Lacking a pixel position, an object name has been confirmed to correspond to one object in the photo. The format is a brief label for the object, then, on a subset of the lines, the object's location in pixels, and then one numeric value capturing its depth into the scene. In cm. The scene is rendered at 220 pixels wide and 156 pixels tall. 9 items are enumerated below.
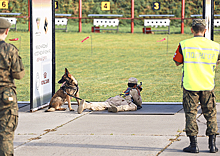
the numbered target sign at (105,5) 8494
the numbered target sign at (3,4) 8606
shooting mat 1777
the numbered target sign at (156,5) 8449
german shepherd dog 1815
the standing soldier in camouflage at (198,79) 1200
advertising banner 1797
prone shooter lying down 1820
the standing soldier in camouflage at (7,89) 976
